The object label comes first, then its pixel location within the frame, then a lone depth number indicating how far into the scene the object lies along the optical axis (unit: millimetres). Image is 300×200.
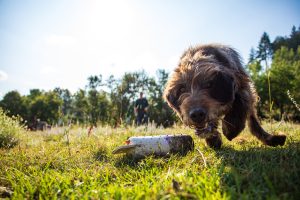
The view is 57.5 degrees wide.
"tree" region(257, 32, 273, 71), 88206
